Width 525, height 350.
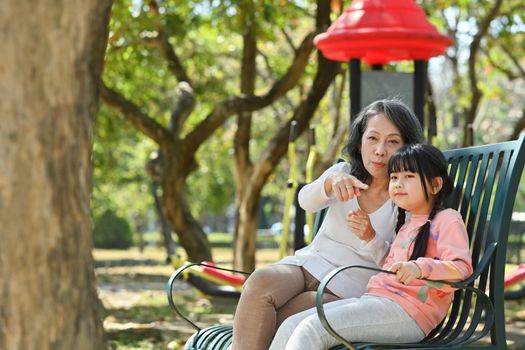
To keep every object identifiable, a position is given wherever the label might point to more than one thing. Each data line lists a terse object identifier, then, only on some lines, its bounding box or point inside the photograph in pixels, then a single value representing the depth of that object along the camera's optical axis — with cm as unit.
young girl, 573
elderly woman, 617
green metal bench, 596
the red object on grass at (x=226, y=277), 1523
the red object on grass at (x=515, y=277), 1351
